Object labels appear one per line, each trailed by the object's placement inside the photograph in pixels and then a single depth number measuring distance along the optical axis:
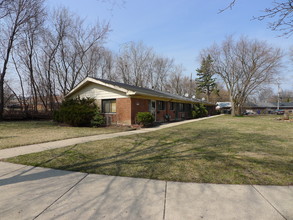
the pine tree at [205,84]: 50.91
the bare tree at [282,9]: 3.13
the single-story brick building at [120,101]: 12.44
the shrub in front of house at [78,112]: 12.31
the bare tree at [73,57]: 23.58
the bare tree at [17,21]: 16.66
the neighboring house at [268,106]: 60.14
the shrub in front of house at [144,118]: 11.89
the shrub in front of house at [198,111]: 22.34
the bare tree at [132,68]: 34.28
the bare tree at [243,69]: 27.75
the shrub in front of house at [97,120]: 12.49
